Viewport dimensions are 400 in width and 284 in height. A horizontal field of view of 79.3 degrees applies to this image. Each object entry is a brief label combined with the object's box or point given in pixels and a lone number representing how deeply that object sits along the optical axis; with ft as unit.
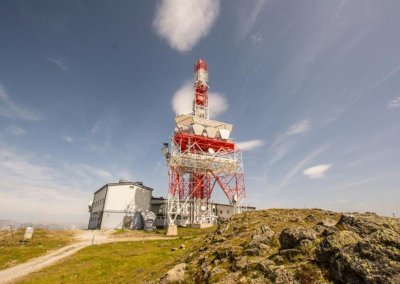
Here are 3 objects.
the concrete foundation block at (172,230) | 141.61
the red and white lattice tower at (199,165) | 180.96
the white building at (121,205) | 185.78
